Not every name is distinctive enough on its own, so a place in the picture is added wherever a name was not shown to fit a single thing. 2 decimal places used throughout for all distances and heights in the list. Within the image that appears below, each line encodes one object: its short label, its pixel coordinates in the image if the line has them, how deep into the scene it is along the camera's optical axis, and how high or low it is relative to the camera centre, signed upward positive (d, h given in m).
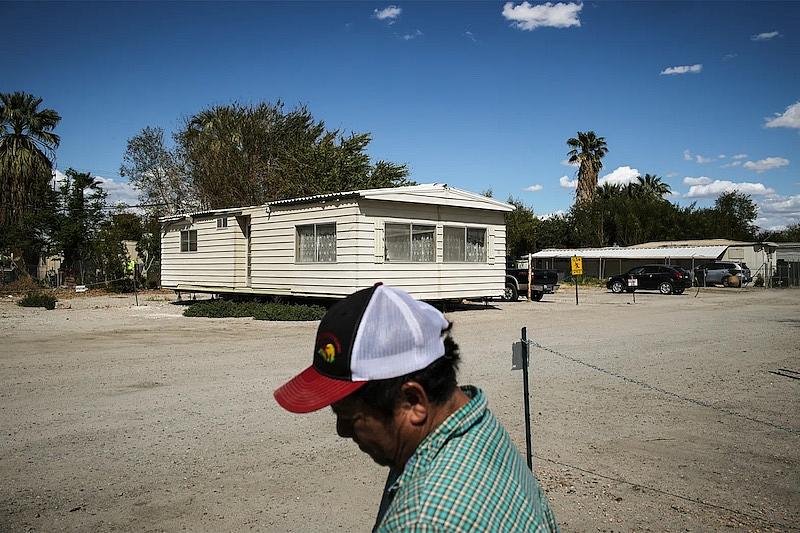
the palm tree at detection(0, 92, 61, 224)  35.69 +6.48
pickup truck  26.50 -0.41
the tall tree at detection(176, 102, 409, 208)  33.12 +5.93
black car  32.84 -0.40
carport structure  41.28 +0.90
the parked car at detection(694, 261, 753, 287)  40.31 -0.17
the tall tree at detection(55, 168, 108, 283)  35.47 +2.81
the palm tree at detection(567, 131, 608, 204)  58.09 +9.68
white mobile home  17.97 +0.86
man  1.39 -0.29
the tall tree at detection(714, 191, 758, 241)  58.59 +4.89
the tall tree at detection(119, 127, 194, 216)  39.25 +5.75
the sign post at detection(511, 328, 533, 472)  4.65 -0.60
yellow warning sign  23.57 +0.20
